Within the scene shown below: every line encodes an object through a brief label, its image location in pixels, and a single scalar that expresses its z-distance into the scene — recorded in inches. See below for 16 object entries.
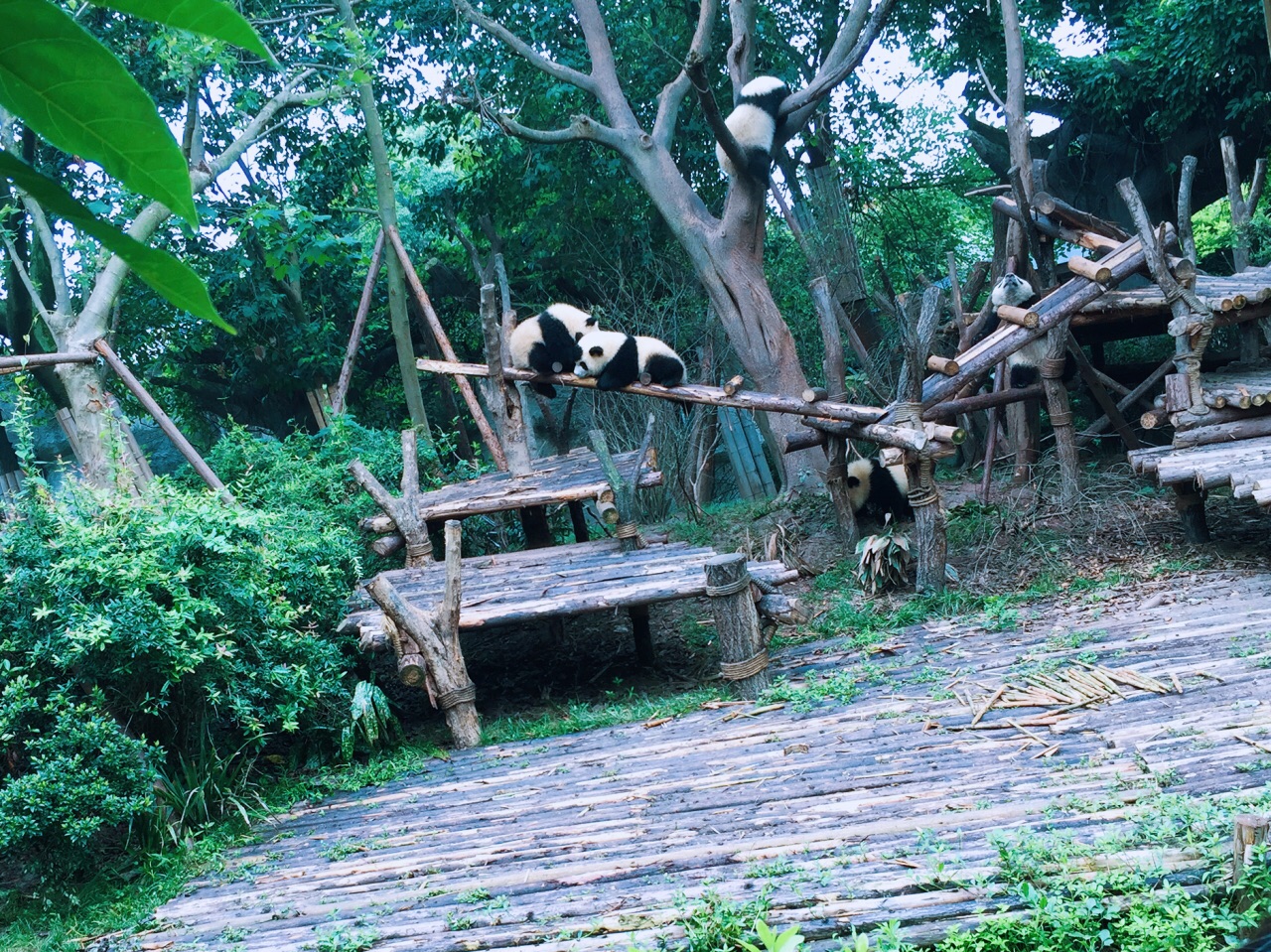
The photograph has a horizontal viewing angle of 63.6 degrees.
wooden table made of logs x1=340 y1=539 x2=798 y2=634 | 250.5
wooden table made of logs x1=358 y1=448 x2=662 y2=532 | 297.3
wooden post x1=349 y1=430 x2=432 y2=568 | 301.0
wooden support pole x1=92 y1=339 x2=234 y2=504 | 301.9
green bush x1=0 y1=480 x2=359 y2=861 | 188.2
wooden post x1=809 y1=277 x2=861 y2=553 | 335.3
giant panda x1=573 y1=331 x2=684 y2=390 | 320.8
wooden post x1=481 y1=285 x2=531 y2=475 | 306.3
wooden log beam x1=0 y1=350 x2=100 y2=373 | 257.9
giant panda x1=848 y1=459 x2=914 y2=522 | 361.7
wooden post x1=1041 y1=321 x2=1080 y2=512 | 325.7
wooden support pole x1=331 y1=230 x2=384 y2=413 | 387.5
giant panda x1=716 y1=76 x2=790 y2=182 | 374.3
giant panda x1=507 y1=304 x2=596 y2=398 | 330.3
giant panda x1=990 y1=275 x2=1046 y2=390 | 356.5
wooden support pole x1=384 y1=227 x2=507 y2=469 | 366.0
